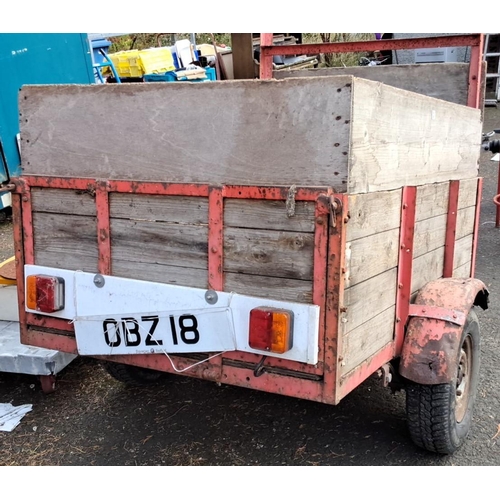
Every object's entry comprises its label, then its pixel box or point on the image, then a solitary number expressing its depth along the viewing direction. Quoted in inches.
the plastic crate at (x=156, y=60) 429.4
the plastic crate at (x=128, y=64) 429.1
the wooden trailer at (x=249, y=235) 77.5
